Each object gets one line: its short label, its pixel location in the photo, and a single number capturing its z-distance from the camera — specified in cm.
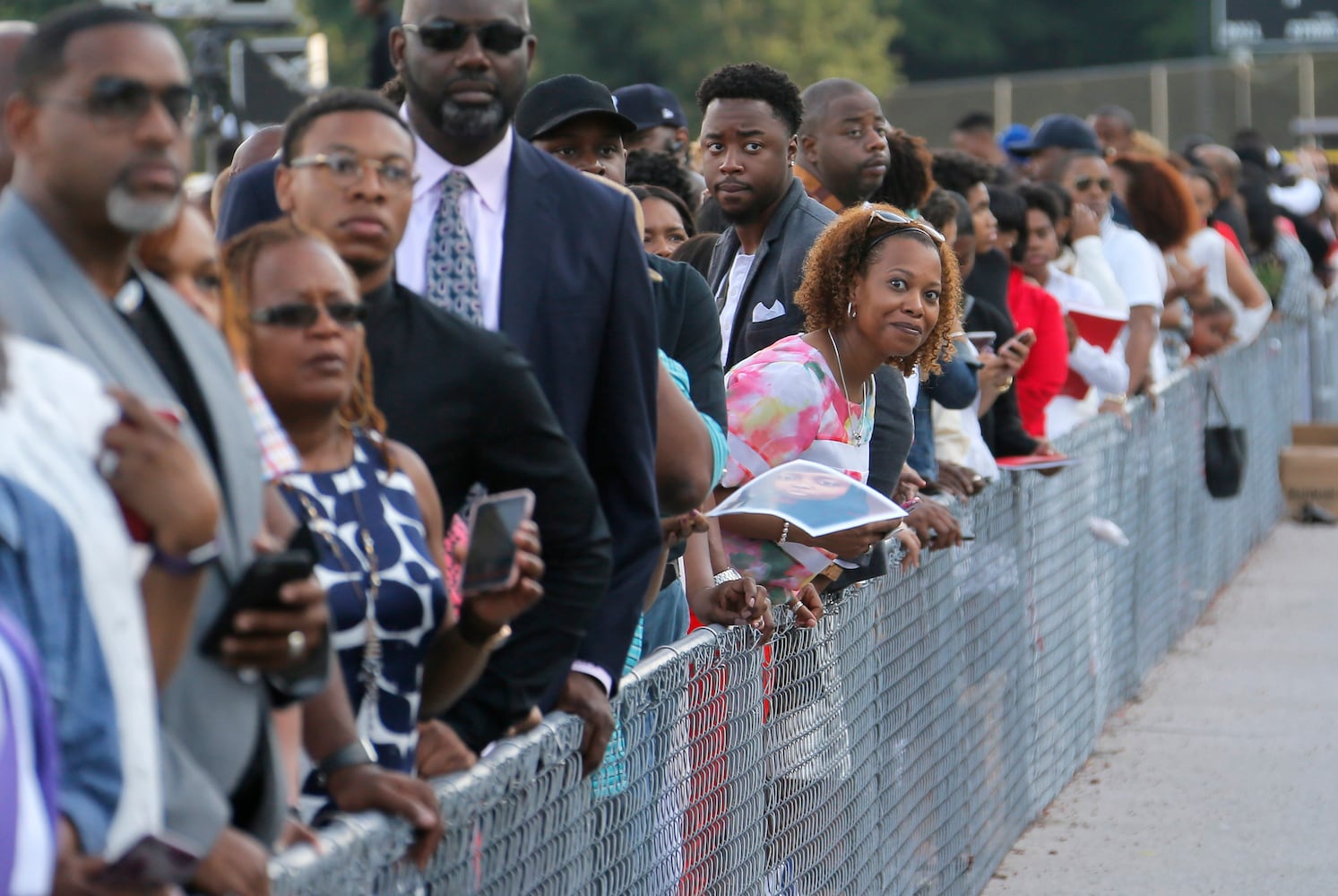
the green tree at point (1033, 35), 11787
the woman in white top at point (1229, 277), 2328
